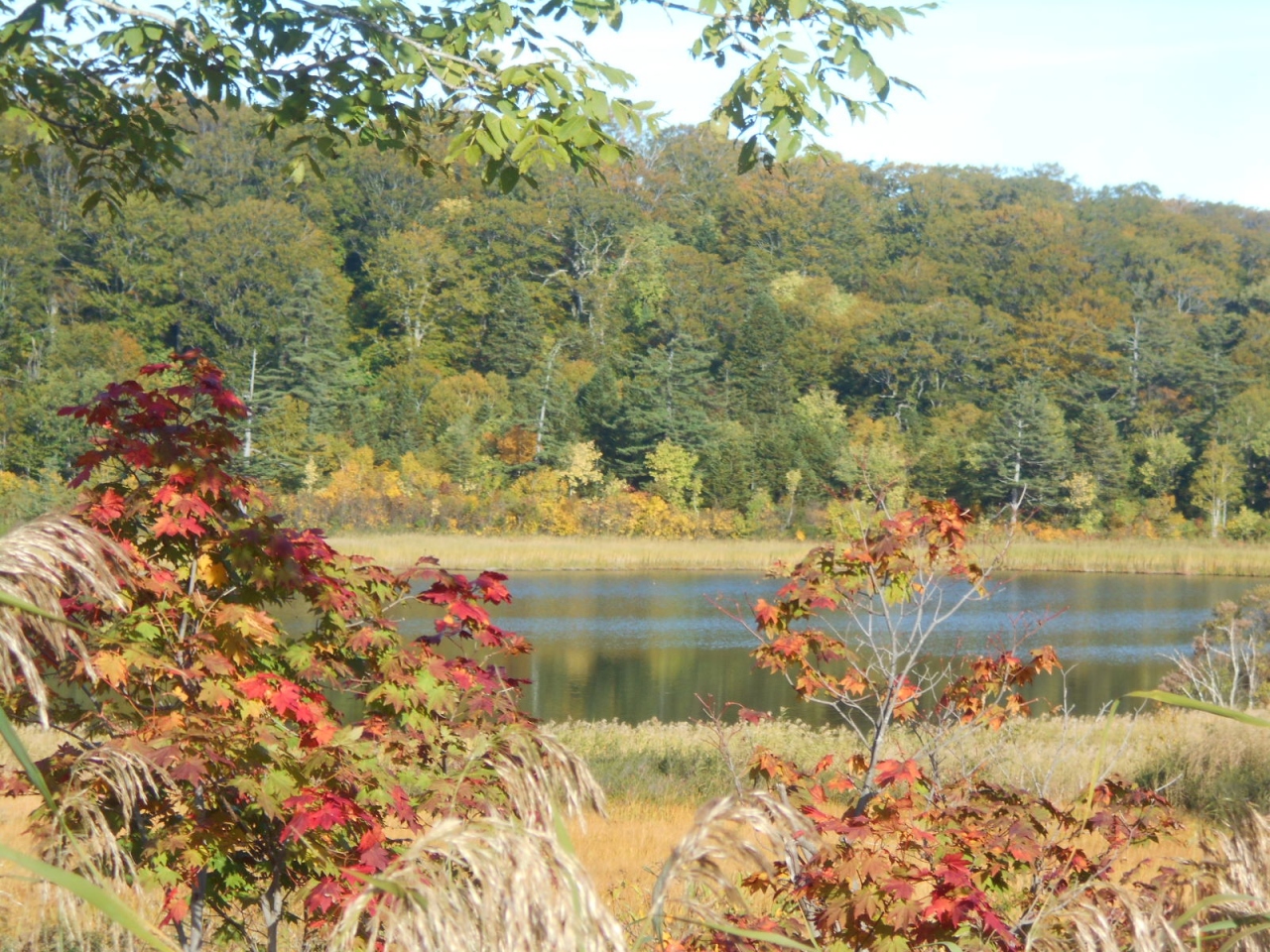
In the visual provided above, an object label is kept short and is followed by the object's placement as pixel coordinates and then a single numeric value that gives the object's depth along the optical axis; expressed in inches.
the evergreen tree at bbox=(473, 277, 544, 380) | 4303.6
